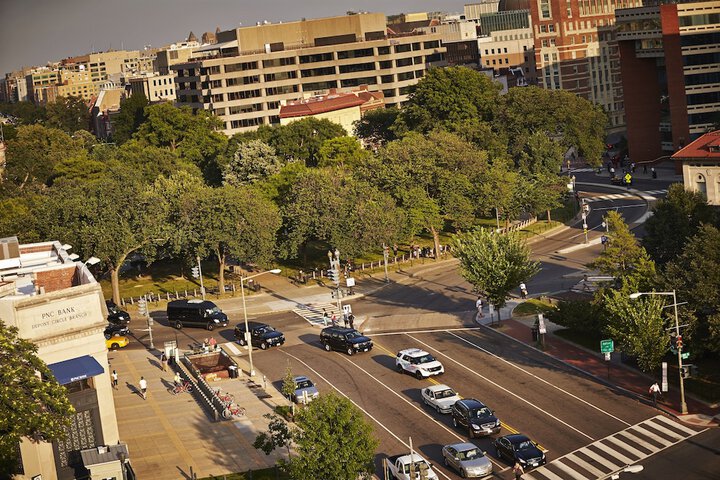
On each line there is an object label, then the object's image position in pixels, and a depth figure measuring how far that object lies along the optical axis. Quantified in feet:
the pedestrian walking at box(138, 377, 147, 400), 247.09
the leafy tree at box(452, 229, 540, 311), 277.64
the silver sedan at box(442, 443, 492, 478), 189.98
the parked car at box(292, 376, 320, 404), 233.96
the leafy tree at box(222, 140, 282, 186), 468.75
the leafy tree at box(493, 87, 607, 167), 465.47
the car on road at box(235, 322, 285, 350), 287.28
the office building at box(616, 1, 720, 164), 465.88
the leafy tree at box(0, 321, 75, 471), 177.88
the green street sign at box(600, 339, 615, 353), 233.35
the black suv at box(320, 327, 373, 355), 271.28
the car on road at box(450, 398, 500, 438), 208.38
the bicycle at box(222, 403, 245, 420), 228.86
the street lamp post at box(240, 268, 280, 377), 262.43
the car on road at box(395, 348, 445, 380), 247.29
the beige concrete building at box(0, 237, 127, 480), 196.75
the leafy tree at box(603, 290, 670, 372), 218.38
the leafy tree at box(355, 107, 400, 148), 561.43
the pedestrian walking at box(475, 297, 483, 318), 297.12
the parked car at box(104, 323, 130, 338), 303.48
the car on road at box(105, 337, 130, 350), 297.94
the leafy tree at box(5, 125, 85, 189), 547.90
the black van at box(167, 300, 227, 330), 311.47
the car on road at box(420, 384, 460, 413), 224.12
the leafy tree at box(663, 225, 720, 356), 221.46
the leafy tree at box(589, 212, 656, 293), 247.09
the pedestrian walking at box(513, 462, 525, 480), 185.98
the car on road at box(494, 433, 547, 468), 191.22
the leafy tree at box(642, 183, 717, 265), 264.52
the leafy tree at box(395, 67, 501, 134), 504.84
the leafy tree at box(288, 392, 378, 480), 170.81
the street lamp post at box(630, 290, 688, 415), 205.33
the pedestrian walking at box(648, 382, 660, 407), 215.57
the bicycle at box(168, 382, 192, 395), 251.80
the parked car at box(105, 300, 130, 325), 321.73
